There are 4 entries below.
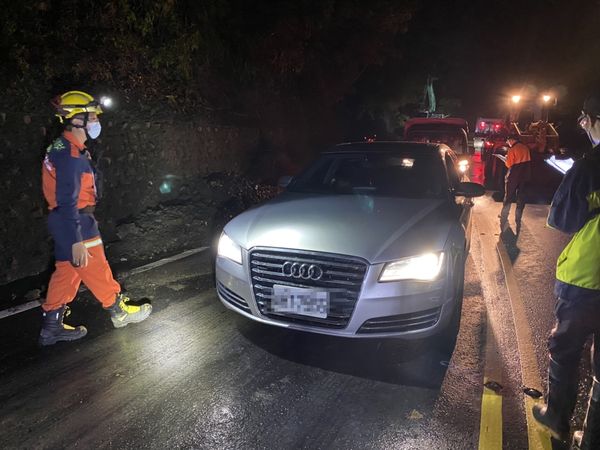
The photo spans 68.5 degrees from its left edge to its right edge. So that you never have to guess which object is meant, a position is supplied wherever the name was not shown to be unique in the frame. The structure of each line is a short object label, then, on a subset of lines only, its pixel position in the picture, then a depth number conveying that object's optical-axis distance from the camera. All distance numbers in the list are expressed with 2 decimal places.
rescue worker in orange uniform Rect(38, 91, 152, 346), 3.38
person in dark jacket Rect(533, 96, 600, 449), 2.30
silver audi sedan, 3.17
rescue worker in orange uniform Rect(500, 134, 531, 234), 8.08
